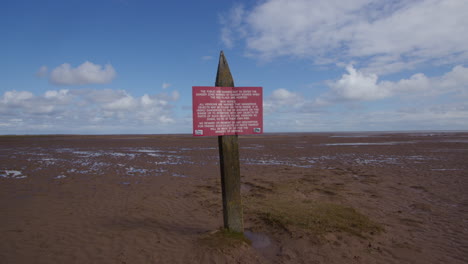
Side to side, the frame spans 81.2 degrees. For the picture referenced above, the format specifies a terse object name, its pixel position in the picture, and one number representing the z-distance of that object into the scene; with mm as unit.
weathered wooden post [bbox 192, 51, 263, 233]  5094
